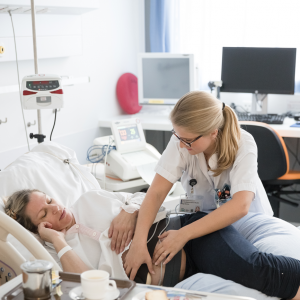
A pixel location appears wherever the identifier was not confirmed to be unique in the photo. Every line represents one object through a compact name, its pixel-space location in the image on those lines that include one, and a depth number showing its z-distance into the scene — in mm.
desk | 2945
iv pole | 2051
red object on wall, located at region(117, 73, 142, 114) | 3633
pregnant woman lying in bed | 1384
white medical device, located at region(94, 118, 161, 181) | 2527
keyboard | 3146
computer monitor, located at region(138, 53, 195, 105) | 3512
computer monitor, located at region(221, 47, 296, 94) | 3328
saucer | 995
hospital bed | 1311
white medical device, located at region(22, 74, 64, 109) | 1992
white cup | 958
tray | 1007
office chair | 2605
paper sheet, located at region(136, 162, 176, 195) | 2514
